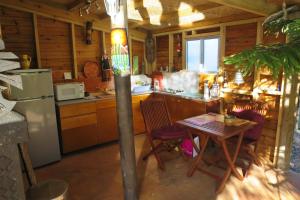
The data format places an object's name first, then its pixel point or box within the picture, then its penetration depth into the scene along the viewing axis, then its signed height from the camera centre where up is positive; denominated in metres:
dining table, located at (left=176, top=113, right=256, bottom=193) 2.53 -0.70
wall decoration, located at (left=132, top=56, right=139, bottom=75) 4.93 +0.15
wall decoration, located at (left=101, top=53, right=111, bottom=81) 4.40 +0.08
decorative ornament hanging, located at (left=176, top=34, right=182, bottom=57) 4.38 +0.46
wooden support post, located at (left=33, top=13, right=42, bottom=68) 3.60 +0.49
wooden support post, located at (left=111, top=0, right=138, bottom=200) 1.93 -0.50
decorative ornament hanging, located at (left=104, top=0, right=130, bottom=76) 1.82 +0.30
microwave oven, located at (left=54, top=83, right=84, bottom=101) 3.60 -0.30
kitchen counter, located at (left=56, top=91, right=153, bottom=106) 3.54 -0.46
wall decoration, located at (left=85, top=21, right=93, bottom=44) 4.06 +0.75
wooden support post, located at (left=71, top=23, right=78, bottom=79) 3.99 +0.38
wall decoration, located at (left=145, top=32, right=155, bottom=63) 4.94 +0.52
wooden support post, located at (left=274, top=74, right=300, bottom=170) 2.85 -0.73
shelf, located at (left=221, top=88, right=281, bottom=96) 3.07 -0.33
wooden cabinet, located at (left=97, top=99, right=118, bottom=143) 3.92 -0.87
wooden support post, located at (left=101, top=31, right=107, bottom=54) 4.36 +0.55
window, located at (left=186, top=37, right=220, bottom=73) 3.89 +0.29
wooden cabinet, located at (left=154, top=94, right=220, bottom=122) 3.59 -0.61
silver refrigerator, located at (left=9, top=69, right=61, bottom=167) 3.01 -0.54
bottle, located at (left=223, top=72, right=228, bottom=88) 3.63 -0.20
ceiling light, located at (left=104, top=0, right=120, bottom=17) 1.80 +0.53
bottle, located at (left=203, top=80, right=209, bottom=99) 3.73 -0.35
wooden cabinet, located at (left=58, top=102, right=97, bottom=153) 3.55 -0.88
